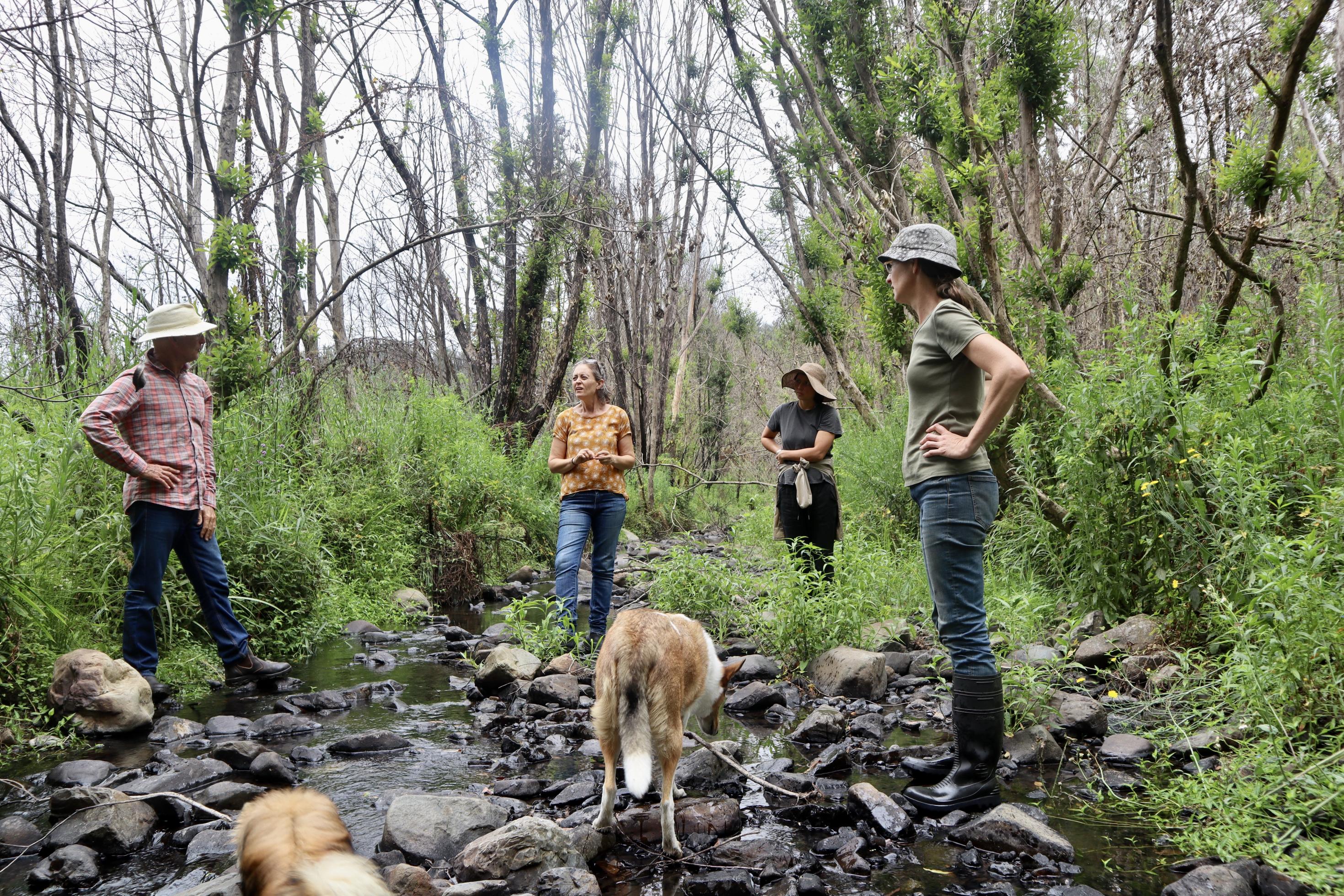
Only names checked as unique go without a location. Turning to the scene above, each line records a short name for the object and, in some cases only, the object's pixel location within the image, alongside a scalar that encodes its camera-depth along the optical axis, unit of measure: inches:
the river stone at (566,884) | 128.8
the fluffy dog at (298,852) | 64.2
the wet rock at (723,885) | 130.4
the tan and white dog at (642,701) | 142.5
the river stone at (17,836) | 145.3
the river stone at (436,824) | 144.9
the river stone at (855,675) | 242.1
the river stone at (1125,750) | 179.8
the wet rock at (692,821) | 153.6
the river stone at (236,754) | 186.5
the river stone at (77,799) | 155.9
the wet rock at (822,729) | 210.5
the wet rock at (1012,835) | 138.8
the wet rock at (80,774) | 176.6
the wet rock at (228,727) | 214.1
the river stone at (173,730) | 209.6
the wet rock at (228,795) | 165.0
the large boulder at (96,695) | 206.2
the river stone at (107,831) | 145.4
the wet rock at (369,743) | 205.2
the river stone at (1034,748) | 186.7
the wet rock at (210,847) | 145.7
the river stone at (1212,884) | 118.9
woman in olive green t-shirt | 156.0
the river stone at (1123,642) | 221.8
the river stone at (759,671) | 266.5
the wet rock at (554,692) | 241.0
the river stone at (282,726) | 215.5
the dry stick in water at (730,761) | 164.2
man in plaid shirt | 221.9
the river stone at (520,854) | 131.0
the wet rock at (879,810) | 150.9
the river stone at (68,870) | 134.4
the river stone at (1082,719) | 193.8
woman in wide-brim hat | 289.9
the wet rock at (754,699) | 240.4
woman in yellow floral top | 273.3
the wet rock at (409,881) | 124.8
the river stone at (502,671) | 253.4
